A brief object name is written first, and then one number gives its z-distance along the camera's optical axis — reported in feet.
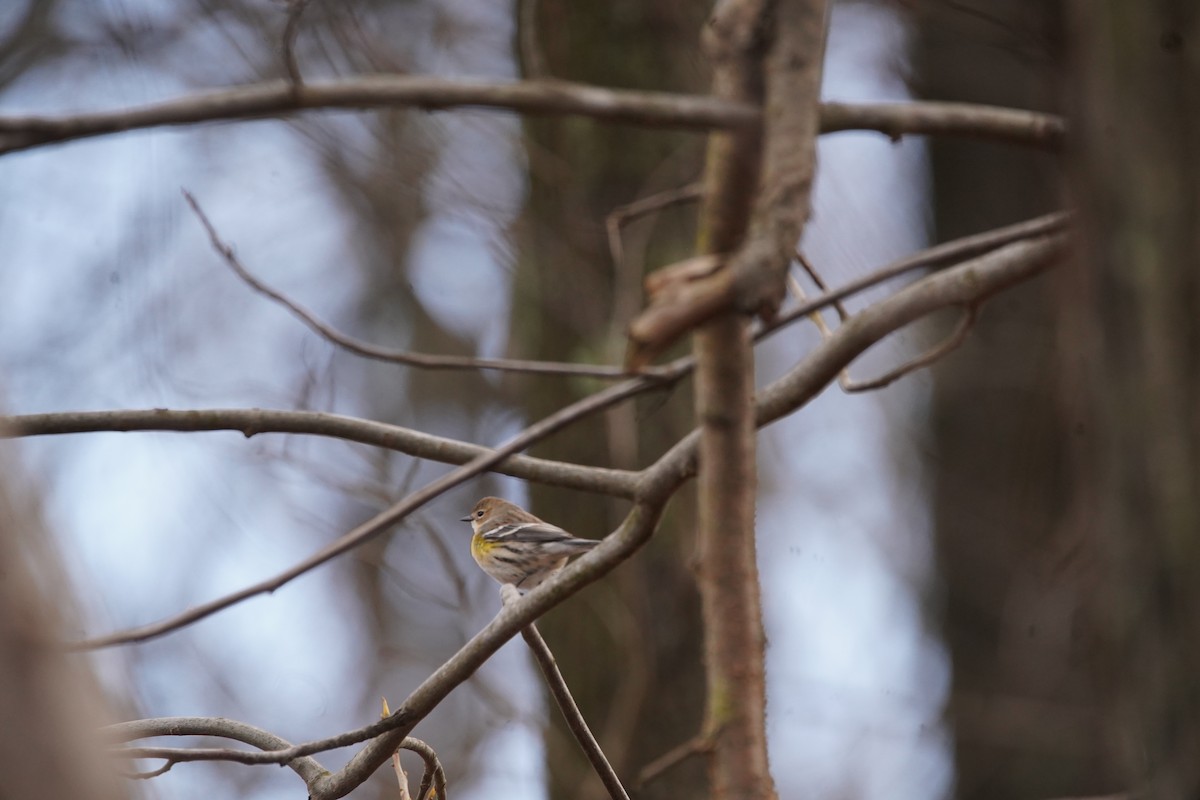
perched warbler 30.78
